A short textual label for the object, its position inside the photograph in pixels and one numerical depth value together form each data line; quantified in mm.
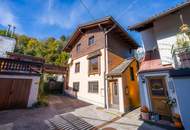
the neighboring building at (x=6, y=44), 15959
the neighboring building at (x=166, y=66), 4488
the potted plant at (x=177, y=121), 4805
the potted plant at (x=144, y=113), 6075
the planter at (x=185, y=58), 4662
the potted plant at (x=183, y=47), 4723
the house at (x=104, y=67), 9000
